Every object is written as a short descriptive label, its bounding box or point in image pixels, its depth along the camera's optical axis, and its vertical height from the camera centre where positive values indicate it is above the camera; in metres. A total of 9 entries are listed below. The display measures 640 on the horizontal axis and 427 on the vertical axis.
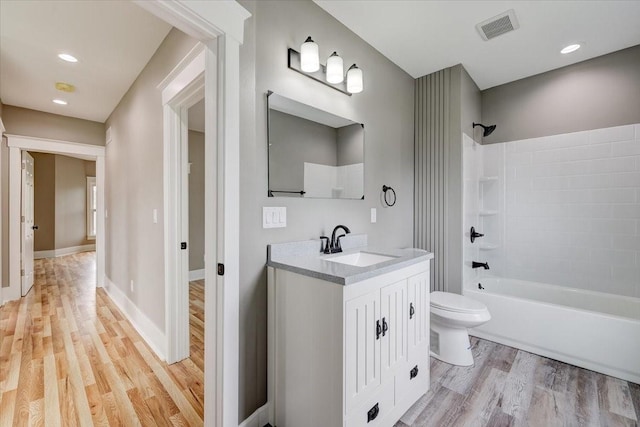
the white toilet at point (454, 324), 2.12 -0.87
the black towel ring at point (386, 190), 2.53 +0.19
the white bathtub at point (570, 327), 2.03 -0.91
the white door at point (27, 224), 3.82 -0.20
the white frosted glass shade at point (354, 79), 1.97 +0.92
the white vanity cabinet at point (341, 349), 1.28 -0.69
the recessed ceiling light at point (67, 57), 2.49 +1.36
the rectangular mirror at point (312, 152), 1.67 +0.40
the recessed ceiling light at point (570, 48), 2.42 +1.42
